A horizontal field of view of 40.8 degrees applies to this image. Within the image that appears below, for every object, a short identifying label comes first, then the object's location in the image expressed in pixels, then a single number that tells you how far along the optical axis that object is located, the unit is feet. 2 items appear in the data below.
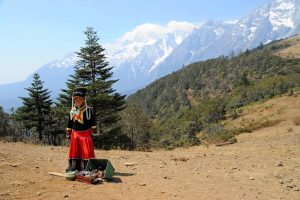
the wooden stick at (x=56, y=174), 35.19
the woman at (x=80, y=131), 35.78
